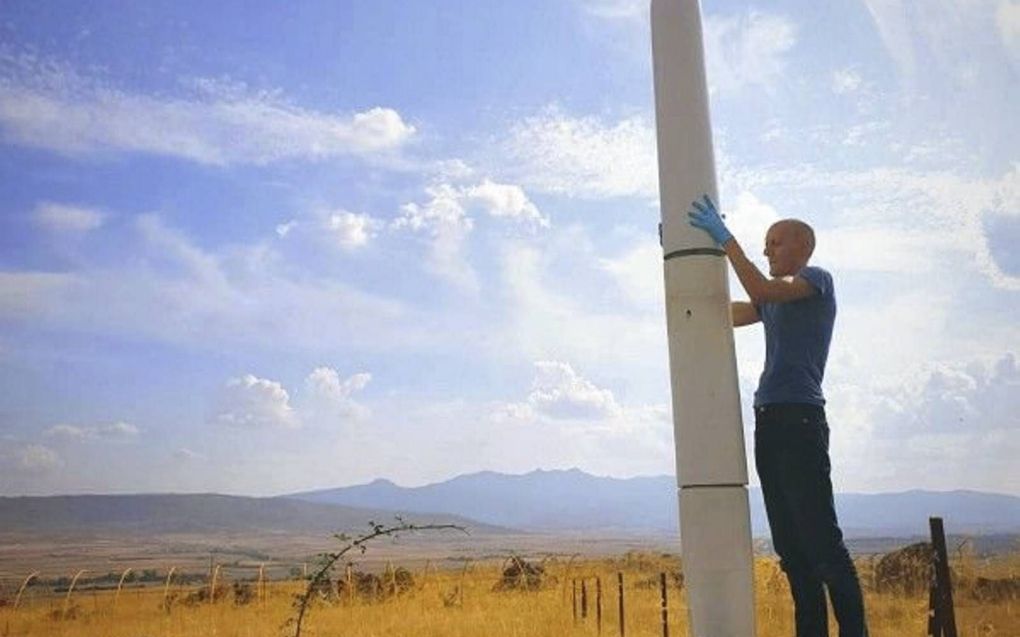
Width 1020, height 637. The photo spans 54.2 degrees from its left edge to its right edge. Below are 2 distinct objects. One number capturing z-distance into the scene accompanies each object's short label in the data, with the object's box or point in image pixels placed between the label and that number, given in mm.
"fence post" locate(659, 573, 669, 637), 8961
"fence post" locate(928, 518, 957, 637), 7203
